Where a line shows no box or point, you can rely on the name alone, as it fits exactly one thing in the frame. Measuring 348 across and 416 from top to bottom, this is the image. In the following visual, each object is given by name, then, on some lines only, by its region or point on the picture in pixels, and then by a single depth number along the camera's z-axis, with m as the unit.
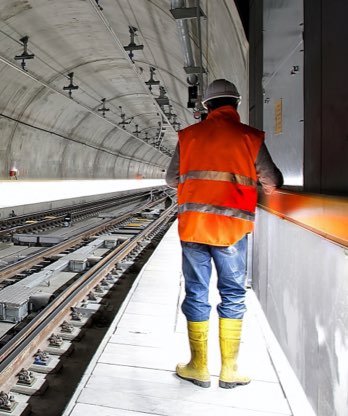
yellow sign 3.69
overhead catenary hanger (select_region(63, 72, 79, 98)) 13.98
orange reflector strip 1.62
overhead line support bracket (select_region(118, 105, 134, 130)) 21.67
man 2.41
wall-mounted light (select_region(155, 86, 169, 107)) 13.85
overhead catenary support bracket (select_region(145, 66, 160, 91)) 12.78
